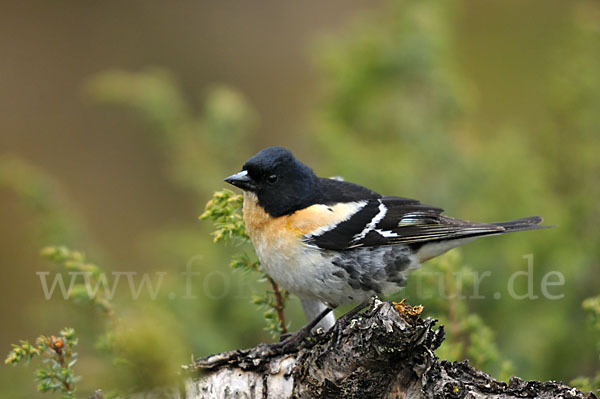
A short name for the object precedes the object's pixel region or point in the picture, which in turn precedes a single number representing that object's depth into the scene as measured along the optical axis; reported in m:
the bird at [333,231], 6.44
